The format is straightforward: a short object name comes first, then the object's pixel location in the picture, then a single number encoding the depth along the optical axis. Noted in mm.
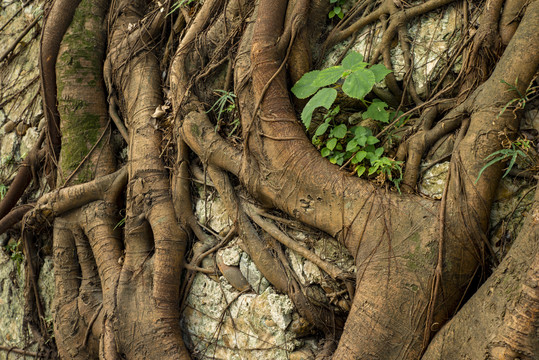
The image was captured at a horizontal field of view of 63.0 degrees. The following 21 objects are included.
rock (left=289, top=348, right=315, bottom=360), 2367
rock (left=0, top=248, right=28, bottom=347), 3725
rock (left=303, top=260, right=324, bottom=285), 2391
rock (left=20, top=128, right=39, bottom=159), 4117
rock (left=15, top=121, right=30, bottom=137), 4223
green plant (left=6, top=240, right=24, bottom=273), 3855
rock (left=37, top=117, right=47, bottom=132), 4047
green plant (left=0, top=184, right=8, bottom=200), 4090
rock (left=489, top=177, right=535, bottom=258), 1945
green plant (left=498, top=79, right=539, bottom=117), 1933
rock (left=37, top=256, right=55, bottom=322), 3613
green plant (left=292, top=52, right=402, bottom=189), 2186
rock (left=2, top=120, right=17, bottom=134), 4328
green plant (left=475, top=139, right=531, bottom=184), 1878
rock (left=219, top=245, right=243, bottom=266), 2693
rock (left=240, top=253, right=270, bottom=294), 2582
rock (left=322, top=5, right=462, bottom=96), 2373
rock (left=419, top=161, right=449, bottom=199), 2137
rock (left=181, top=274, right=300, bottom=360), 2436
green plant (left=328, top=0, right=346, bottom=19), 2736
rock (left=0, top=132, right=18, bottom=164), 4270
